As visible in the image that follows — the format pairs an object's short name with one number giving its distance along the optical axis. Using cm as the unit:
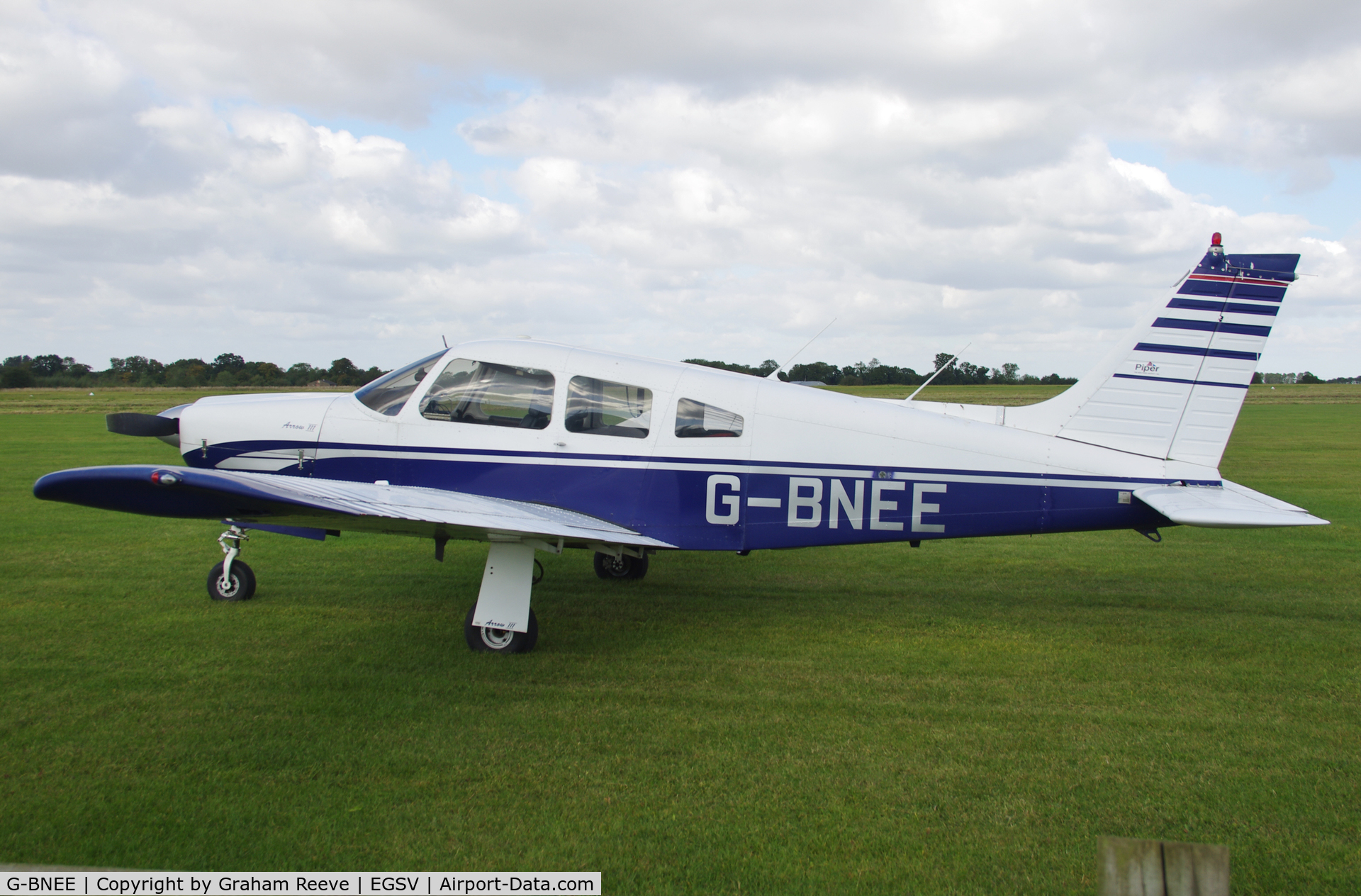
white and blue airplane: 591
